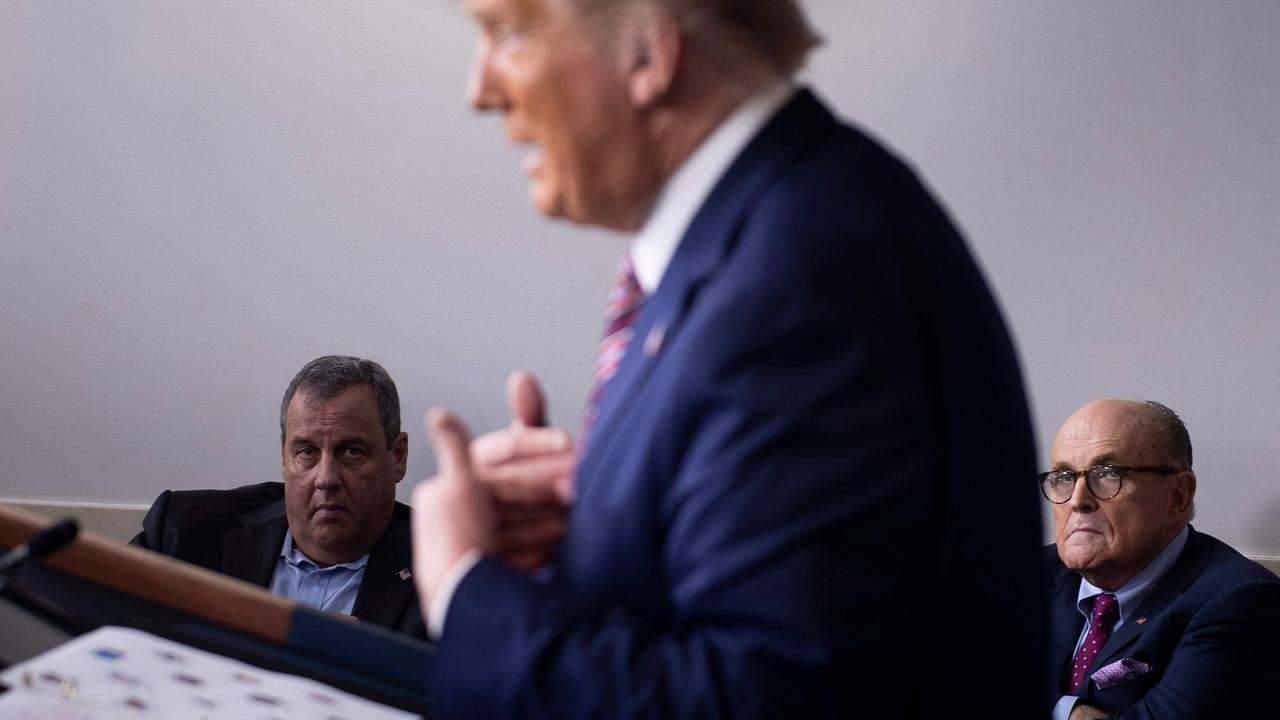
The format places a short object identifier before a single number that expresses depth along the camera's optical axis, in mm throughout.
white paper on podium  1703
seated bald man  3376
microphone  1823
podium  1914
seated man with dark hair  3630
